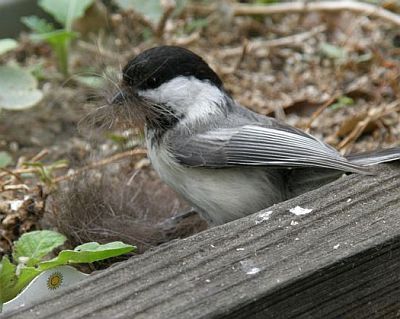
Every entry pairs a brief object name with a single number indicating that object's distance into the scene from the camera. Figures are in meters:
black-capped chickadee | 3.85
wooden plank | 2.59
